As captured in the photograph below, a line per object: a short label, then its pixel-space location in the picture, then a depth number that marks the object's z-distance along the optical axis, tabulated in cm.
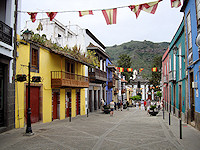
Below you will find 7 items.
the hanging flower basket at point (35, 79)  1101
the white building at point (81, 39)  2072
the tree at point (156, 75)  6336
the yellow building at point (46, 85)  1191
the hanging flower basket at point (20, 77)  1038
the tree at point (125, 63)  6669
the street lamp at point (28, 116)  951
